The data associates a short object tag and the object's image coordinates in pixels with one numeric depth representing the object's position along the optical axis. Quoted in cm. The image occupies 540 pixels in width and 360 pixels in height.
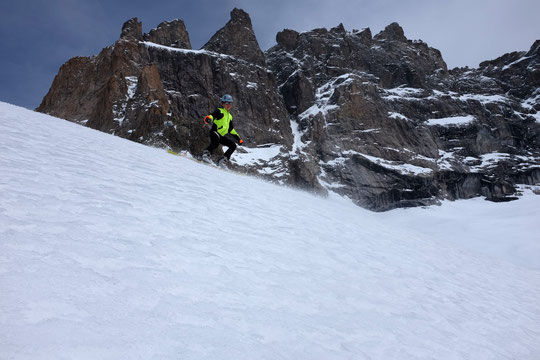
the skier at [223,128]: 1176
